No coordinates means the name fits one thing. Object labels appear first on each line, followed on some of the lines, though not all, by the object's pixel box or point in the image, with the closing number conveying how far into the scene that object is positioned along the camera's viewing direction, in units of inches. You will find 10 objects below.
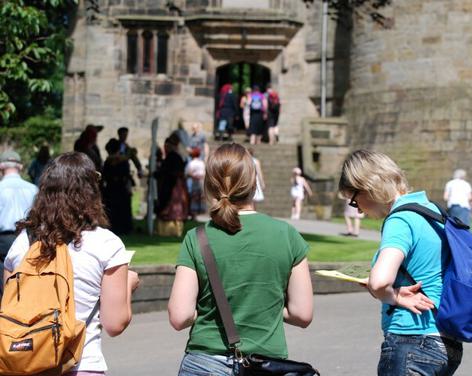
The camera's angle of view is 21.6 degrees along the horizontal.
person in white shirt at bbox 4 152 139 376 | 194.4
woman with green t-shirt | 187.9
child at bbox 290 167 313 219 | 1045.8
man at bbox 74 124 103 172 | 687.7
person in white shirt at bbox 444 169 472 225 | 836.6
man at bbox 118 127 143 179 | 762.8
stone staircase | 1096.2
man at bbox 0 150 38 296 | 398.9
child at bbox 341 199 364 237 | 844.0
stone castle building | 1355.8
